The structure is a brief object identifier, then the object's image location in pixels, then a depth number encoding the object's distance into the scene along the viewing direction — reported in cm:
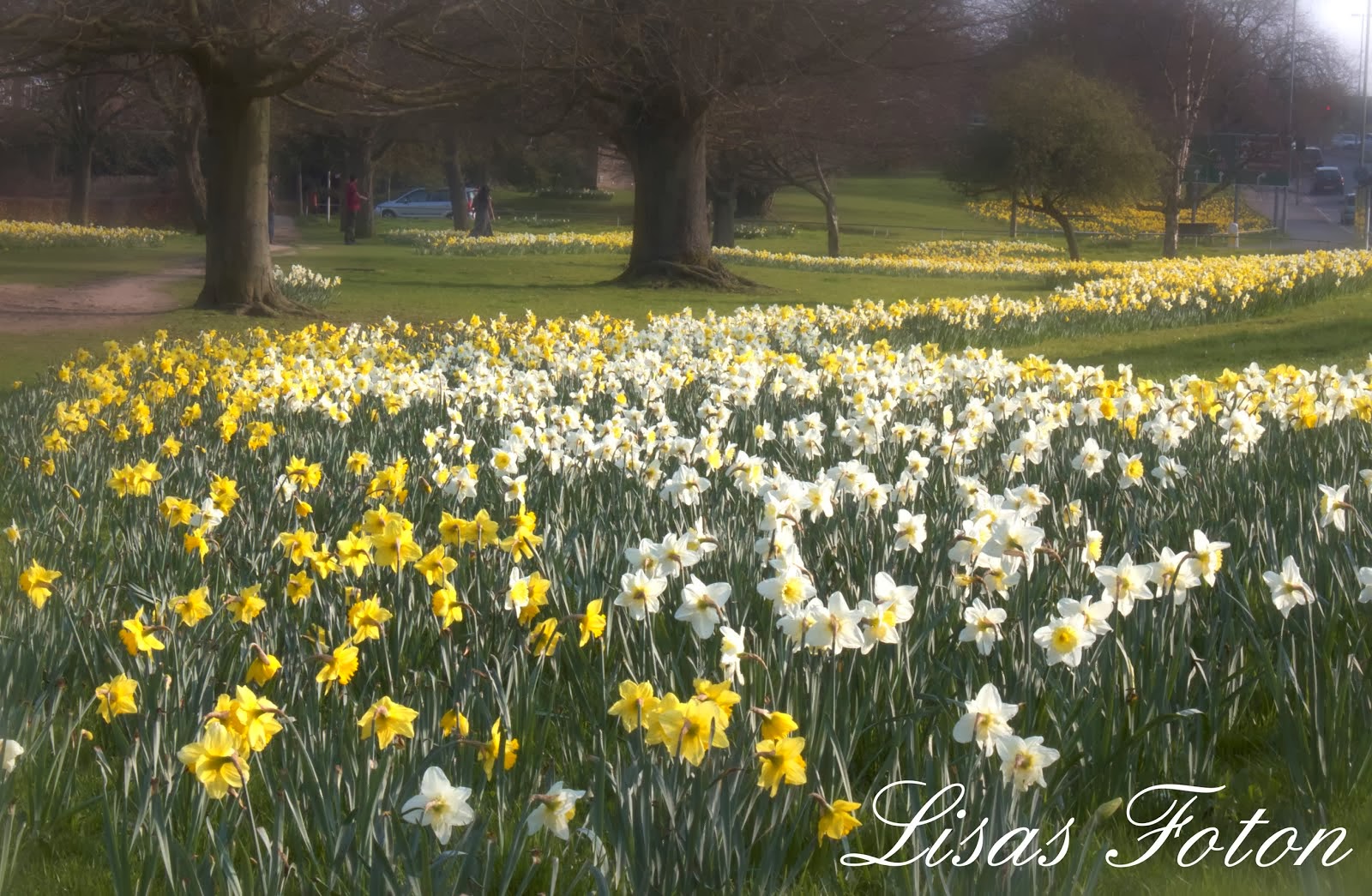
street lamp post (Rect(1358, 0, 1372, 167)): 2595
